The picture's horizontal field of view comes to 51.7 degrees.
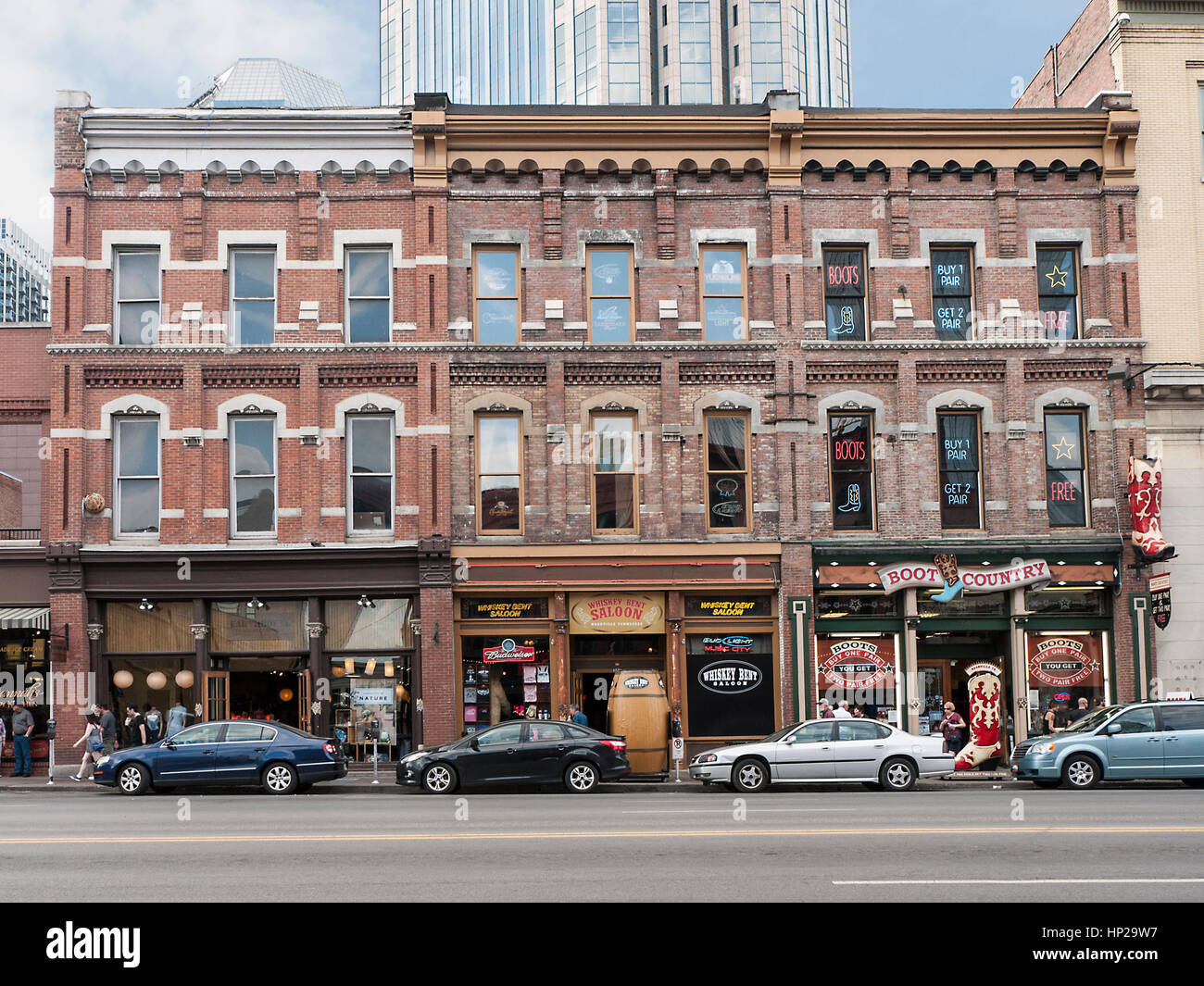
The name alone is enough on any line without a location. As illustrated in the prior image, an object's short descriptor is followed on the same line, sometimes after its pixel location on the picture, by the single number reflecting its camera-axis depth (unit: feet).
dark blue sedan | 70.33
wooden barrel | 77.20
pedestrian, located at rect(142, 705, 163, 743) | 82.12
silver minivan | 68.74
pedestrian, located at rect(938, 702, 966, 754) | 82.43
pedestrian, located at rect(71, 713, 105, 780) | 78.79
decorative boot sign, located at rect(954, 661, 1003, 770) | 80.18
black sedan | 69.56
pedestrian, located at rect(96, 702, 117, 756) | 80.84
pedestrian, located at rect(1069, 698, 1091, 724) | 85.92
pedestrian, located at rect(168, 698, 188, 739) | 80.18
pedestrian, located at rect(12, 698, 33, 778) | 82.38
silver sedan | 69.97
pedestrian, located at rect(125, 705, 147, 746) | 80.94
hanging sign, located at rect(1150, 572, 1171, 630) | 83.87
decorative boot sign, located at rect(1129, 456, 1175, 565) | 84.64
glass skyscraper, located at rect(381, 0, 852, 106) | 361.71
